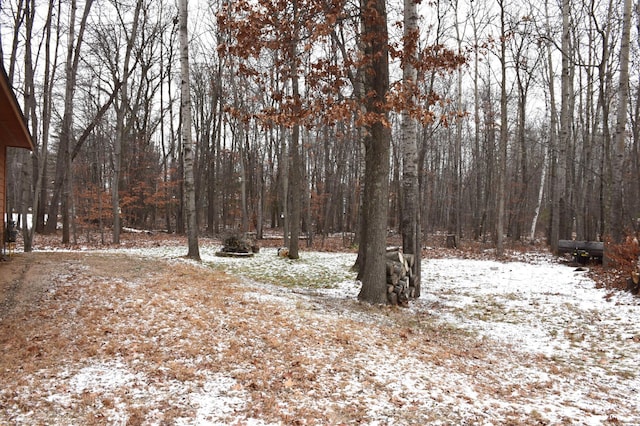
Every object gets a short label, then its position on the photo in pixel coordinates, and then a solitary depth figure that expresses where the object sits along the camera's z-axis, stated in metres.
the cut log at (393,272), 7.96
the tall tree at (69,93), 14.48
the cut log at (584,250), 12.58
